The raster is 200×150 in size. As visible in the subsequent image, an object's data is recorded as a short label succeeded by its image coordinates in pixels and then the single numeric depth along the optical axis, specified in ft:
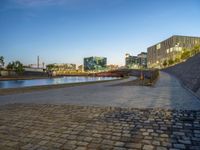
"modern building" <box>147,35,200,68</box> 423.23
